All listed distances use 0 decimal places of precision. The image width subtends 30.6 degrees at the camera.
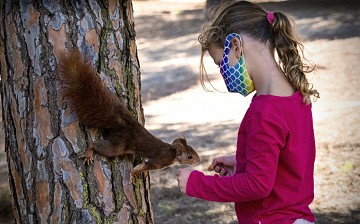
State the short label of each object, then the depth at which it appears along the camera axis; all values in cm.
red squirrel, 229
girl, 233
